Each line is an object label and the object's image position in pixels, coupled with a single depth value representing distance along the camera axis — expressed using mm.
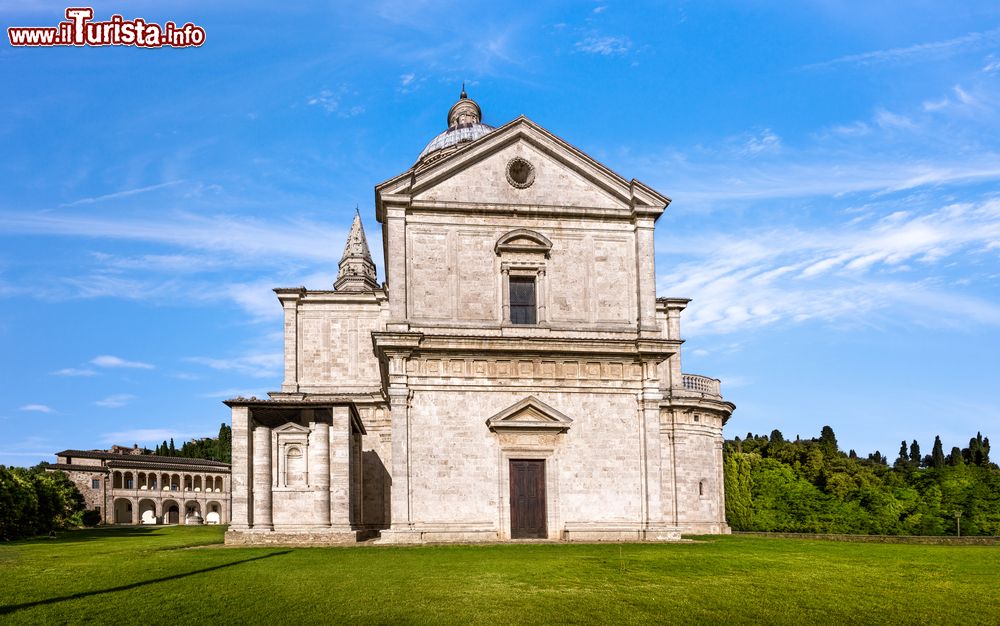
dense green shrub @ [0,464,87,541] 37656
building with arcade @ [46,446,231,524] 85219
